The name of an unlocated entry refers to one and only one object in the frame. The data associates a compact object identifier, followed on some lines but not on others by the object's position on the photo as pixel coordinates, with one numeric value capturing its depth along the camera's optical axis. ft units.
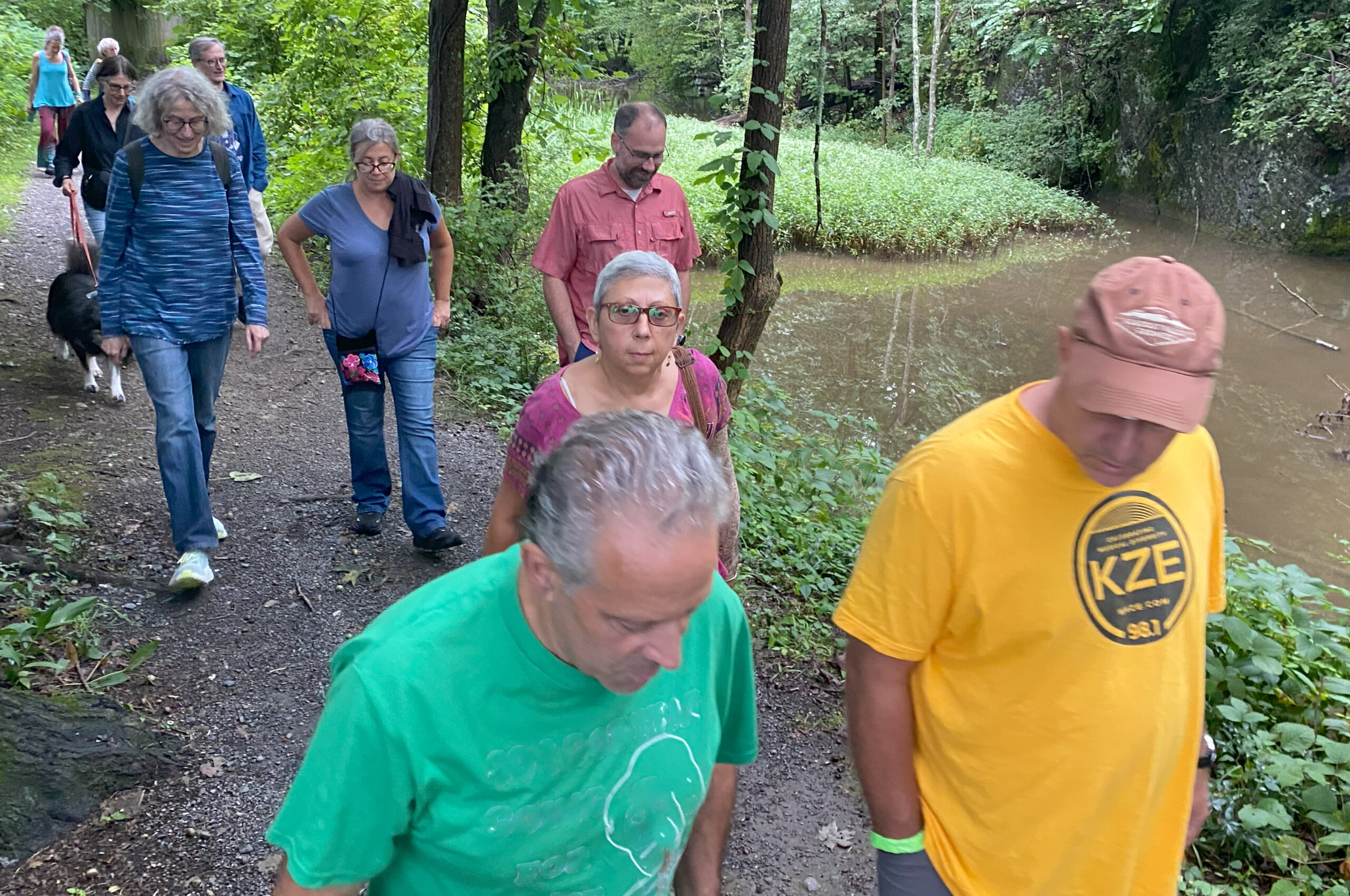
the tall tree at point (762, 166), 19.26
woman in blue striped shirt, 13.14
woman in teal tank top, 38.75
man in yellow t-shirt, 5.35
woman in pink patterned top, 8.97
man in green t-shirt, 3.96
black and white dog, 20.77
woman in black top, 21.36
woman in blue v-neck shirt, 15.19
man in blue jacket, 20.98
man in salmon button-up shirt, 14.67
